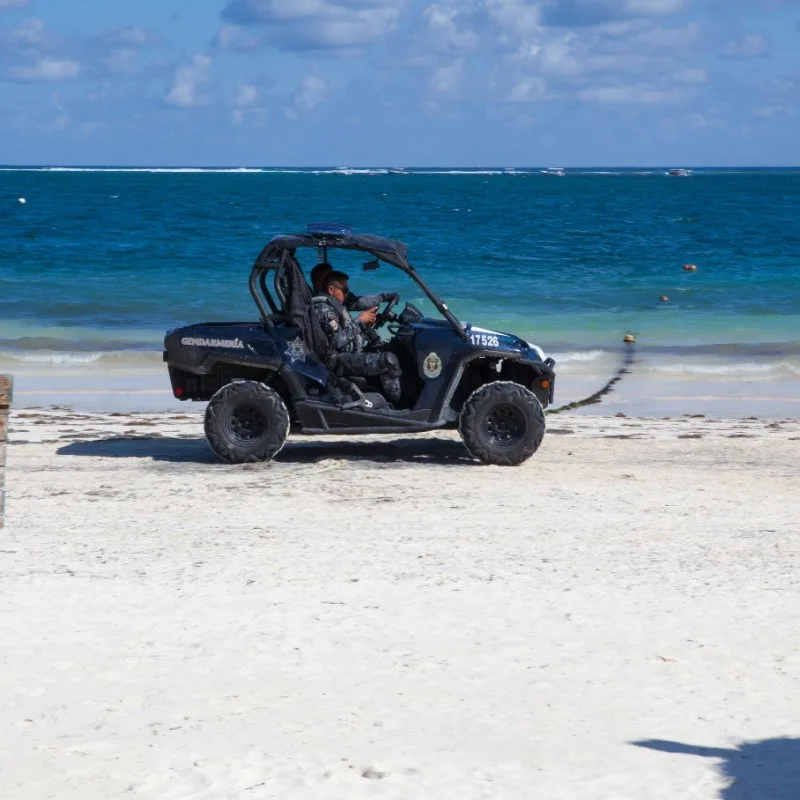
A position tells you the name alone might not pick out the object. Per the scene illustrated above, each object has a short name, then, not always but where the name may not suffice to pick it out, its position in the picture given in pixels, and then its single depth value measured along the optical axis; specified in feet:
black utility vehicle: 60.39
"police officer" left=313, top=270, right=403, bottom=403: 59.87
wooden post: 42.00
